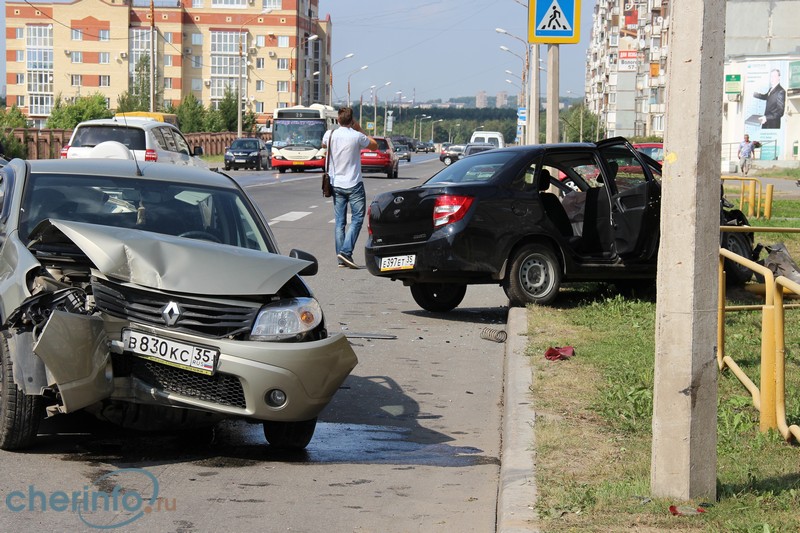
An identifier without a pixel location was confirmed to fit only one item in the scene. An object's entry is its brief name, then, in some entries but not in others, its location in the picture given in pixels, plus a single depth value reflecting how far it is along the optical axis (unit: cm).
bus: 5353
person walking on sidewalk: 5581
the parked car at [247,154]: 5931
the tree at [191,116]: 9631
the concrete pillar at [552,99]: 1979
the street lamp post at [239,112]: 7674
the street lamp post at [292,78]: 14488
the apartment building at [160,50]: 13862
